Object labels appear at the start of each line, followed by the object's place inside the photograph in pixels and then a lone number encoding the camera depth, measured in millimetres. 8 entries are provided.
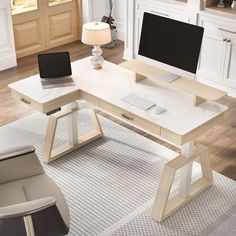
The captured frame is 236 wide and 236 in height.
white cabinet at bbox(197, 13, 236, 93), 4699
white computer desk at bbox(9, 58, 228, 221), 3227
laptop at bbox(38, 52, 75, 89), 3775
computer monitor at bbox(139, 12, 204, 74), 3319
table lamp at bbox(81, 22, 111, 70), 3801
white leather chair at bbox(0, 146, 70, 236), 2578
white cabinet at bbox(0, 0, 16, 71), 5402
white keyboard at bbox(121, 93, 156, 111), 3375
